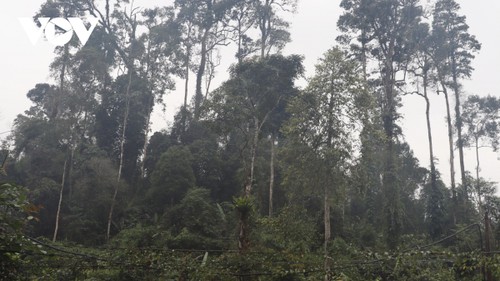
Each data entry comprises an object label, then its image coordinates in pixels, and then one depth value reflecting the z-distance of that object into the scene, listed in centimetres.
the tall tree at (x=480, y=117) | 2530
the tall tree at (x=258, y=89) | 1870
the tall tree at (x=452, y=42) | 2472
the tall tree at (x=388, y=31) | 2148
